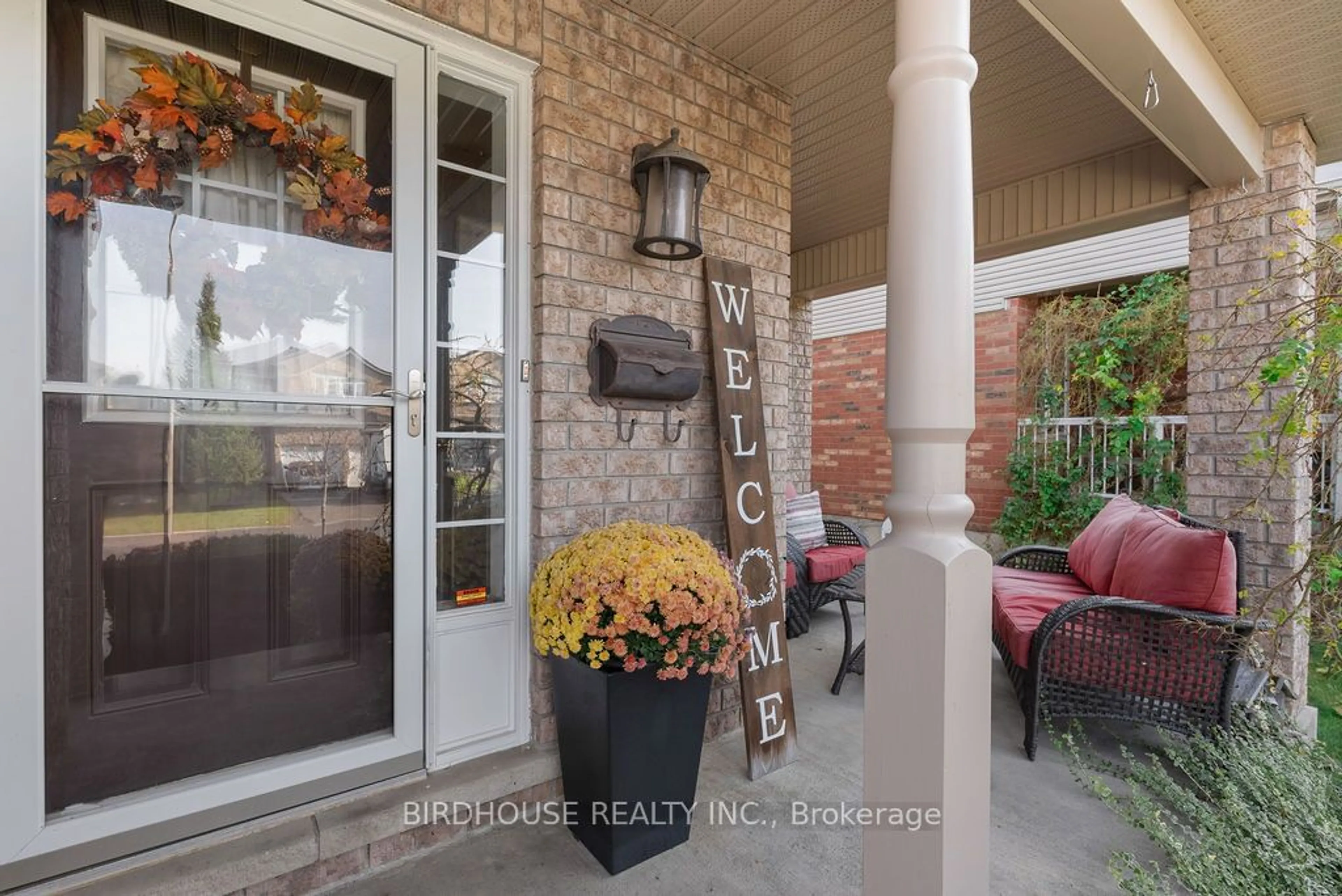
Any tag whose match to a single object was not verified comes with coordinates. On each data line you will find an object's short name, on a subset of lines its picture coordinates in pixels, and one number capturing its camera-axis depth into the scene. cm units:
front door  146
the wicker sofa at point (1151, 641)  219
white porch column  100
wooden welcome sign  225
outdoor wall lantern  206
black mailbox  206
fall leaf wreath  146
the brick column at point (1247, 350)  266
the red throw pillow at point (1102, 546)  281
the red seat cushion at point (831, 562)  387
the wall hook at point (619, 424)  216
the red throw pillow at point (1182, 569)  221
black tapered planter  169
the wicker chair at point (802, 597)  370
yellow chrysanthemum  165
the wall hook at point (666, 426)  228
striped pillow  418
